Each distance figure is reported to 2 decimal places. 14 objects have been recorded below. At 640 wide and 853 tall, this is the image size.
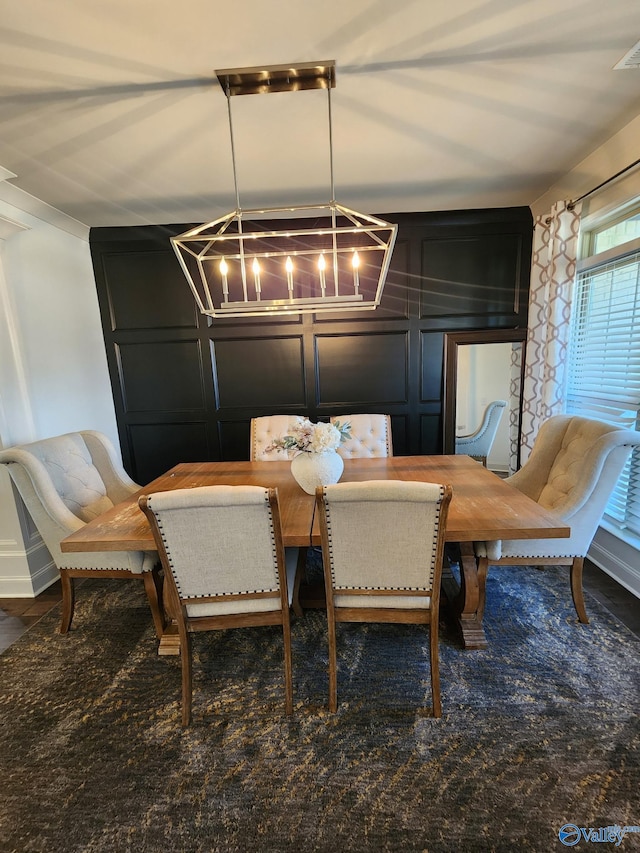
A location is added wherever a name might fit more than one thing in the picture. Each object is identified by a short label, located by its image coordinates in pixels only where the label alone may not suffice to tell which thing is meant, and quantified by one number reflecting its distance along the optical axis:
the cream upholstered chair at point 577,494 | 1.71
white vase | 1.86
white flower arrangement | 1.85
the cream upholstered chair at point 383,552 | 1.22
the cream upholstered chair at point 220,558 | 1.25
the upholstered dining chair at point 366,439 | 2.68
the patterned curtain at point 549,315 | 2.54
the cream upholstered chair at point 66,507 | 1.83
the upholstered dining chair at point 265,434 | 2.72
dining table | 1.45
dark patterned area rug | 1.14
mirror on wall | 3.25
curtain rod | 1.98
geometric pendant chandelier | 3.10
